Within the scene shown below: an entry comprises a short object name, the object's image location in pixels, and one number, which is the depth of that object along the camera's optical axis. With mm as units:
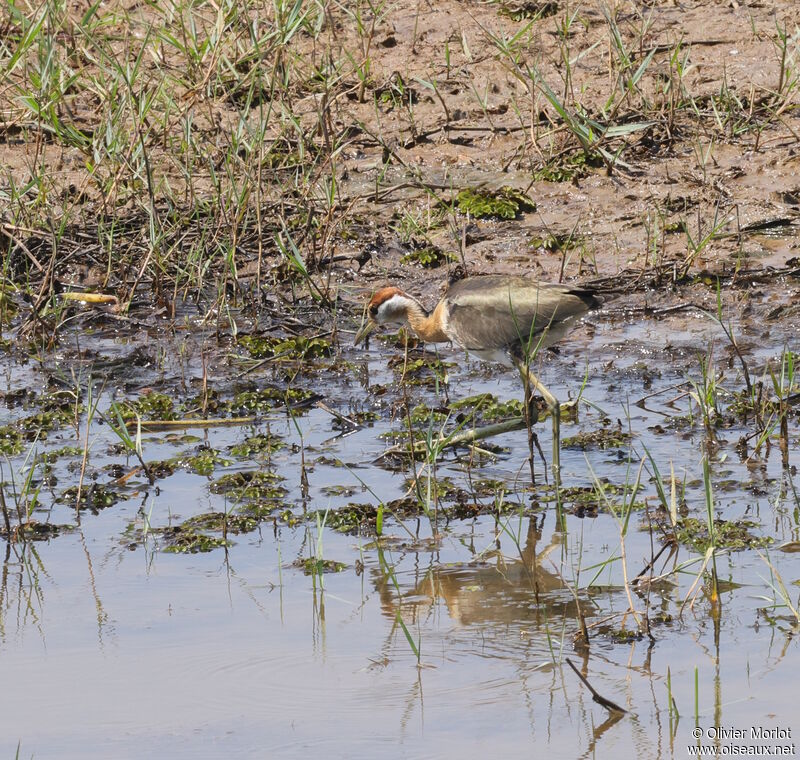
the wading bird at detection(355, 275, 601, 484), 14039
